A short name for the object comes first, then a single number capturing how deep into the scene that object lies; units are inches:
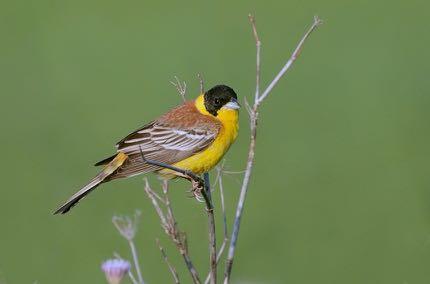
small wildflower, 230.8
